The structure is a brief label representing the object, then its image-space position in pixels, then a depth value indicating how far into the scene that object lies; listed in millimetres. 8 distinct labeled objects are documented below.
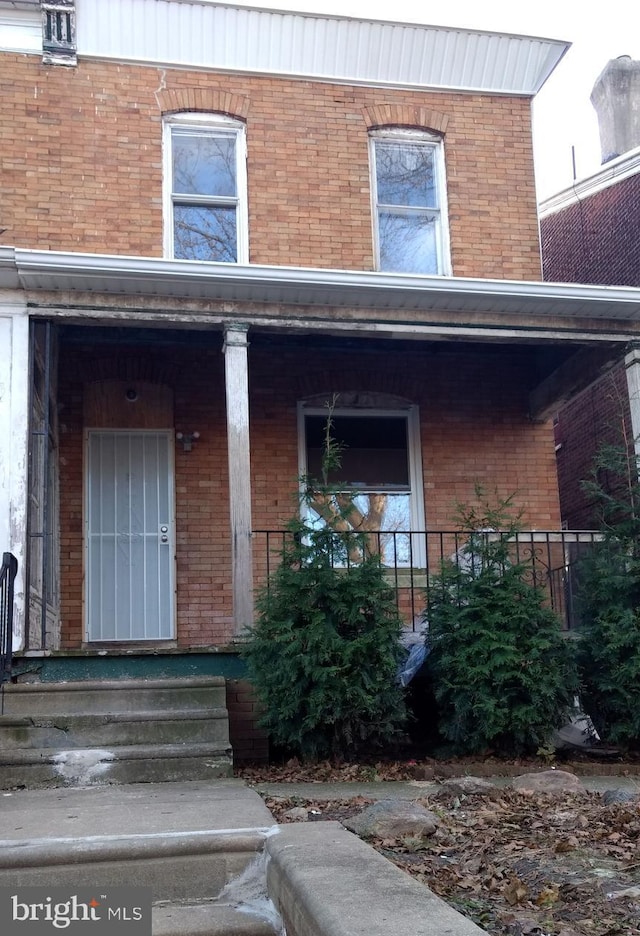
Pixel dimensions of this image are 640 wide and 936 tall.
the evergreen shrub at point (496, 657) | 6621
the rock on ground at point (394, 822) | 4137
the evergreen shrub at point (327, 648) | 6398
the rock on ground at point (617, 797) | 4993
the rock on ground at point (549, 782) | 5438
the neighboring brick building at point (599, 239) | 12523
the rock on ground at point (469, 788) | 5172
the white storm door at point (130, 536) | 9320
